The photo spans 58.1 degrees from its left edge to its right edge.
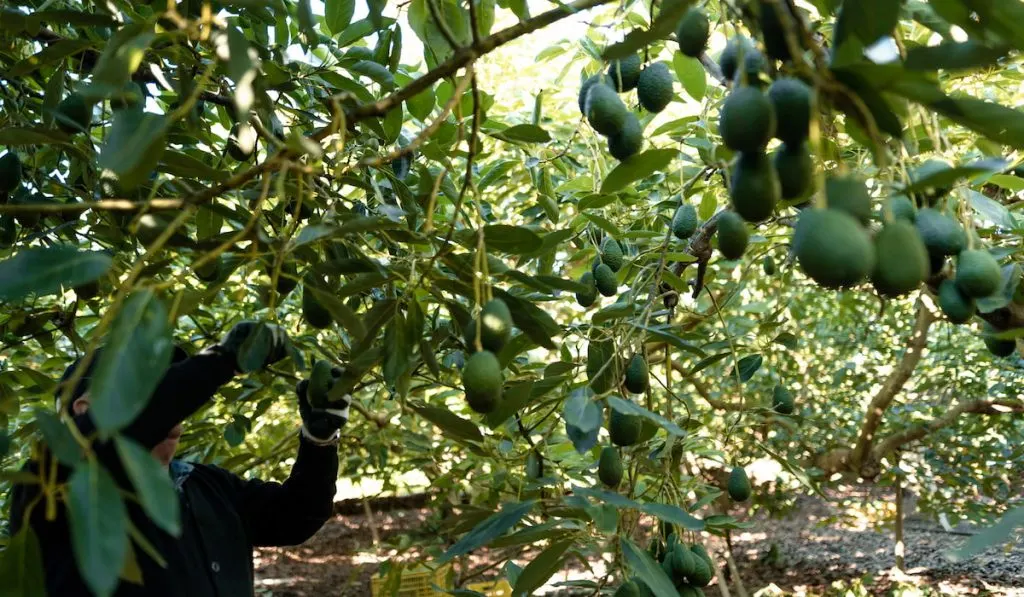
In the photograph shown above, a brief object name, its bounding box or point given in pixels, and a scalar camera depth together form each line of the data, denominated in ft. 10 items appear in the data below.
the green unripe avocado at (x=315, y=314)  4.16
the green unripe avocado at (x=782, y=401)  6.31
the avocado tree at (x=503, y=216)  2.24
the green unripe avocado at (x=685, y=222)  5.76
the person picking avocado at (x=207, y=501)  4.60
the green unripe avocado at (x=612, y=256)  6.23
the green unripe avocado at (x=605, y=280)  6.05
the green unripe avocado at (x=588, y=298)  4.73
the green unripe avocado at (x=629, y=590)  4.14
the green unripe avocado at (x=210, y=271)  3.98
